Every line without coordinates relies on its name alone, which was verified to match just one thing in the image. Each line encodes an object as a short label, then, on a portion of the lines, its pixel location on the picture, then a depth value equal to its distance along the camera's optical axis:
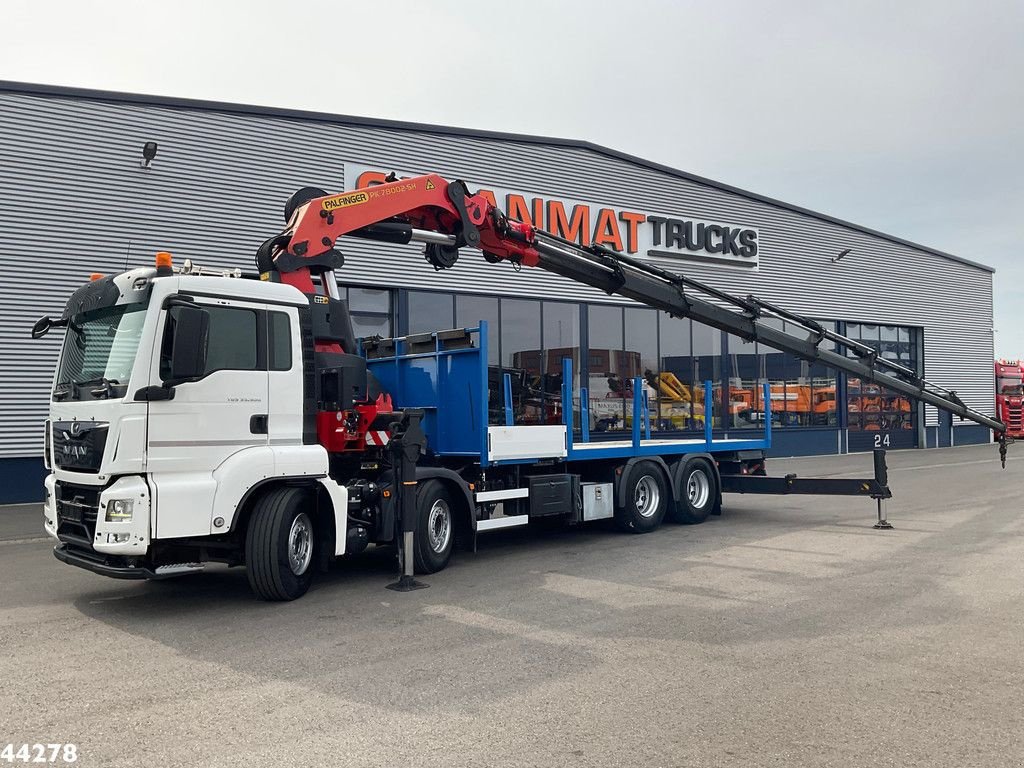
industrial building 16.70
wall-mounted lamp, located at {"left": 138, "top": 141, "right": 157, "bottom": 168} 17.23
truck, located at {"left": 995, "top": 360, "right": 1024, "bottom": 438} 40.78
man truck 7.11
